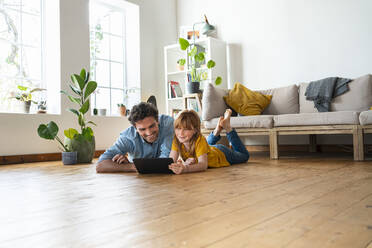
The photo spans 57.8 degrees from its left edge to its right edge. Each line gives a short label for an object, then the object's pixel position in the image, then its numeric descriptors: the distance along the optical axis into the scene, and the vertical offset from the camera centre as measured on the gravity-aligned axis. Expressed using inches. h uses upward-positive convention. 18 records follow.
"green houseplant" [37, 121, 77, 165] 134.9 -0.1
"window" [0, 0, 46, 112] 156.3 +42.3
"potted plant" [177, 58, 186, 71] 191.2 +40.0
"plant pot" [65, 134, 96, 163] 140.5 -5.3
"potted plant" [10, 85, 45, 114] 153.2 +17.6
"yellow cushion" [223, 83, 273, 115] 156.8 +14.4
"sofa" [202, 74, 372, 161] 117.4 +5.4
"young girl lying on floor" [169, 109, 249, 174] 88.7 -3.8
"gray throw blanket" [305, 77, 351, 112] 144.2 +17.0
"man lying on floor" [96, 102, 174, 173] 91.7 -3.6
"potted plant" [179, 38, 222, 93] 183.3 +37.4
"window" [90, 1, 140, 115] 192.5 +45.4
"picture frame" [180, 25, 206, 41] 208.4 +61.6
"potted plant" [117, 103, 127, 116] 192.9 +14.0
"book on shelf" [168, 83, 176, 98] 204.5 +24.0
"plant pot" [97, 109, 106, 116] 184.4 +12.0
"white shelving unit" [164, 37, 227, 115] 190.9 +40.0
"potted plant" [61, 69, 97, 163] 139.1 -1.3
